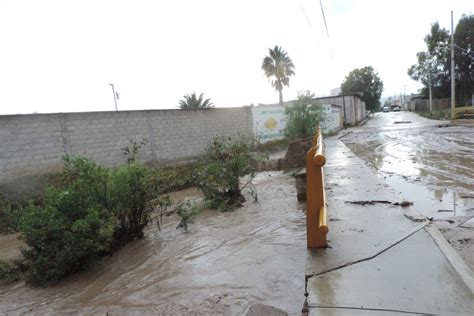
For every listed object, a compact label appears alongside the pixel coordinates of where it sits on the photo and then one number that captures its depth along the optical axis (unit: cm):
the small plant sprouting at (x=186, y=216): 529
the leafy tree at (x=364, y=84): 5650
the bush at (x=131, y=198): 472
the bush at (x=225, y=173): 645
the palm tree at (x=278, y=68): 3594
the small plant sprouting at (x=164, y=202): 514
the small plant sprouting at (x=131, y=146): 1084
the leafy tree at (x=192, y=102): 3612
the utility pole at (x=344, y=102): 3117
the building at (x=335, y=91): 5256
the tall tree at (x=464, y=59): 3619
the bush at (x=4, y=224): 696
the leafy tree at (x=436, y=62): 4041
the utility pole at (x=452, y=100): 2460
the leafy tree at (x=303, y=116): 1360
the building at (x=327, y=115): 1741
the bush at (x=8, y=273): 419
